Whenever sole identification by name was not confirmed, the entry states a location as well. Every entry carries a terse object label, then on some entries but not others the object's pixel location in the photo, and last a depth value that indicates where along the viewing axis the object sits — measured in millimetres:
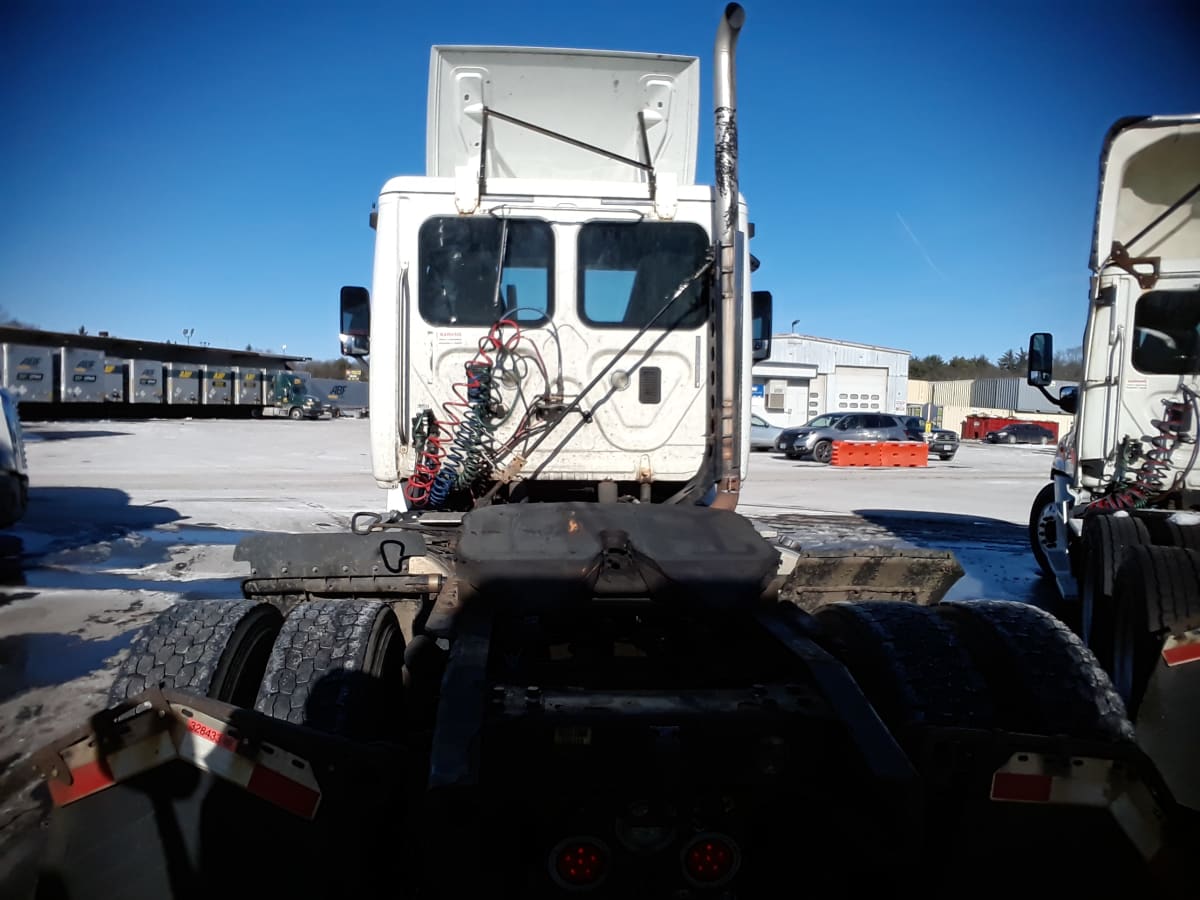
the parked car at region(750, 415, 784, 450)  28609
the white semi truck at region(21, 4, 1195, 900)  2008
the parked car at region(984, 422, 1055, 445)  41188
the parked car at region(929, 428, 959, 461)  26844
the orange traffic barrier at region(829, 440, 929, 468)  23922
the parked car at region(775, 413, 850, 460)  26297
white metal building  42344
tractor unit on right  5668
